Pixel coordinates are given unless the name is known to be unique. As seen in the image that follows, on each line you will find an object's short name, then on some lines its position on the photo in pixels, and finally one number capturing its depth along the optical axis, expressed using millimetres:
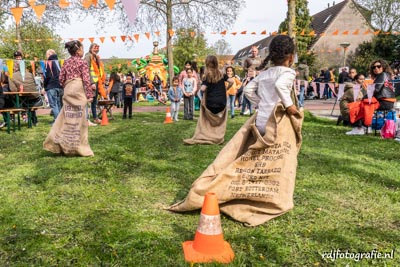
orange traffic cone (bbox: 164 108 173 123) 11241
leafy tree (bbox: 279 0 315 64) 39906
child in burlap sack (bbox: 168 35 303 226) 3686
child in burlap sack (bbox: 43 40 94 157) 6297
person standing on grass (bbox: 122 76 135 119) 12000
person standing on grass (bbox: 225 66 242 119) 11905
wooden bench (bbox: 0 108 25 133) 8996
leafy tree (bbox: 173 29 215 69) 44188
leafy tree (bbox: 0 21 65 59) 30781
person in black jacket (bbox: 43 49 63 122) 9711
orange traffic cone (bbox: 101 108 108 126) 10648
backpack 8383
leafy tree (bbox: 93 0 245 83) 20203
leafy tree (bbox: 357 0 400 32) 35688
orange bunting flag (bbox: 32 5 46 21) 9625
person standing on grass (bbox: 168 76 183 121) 11734
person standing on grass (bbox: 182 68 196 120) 11172
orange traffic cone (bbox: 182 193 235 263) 2945
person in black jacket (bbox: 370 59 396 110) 8531
